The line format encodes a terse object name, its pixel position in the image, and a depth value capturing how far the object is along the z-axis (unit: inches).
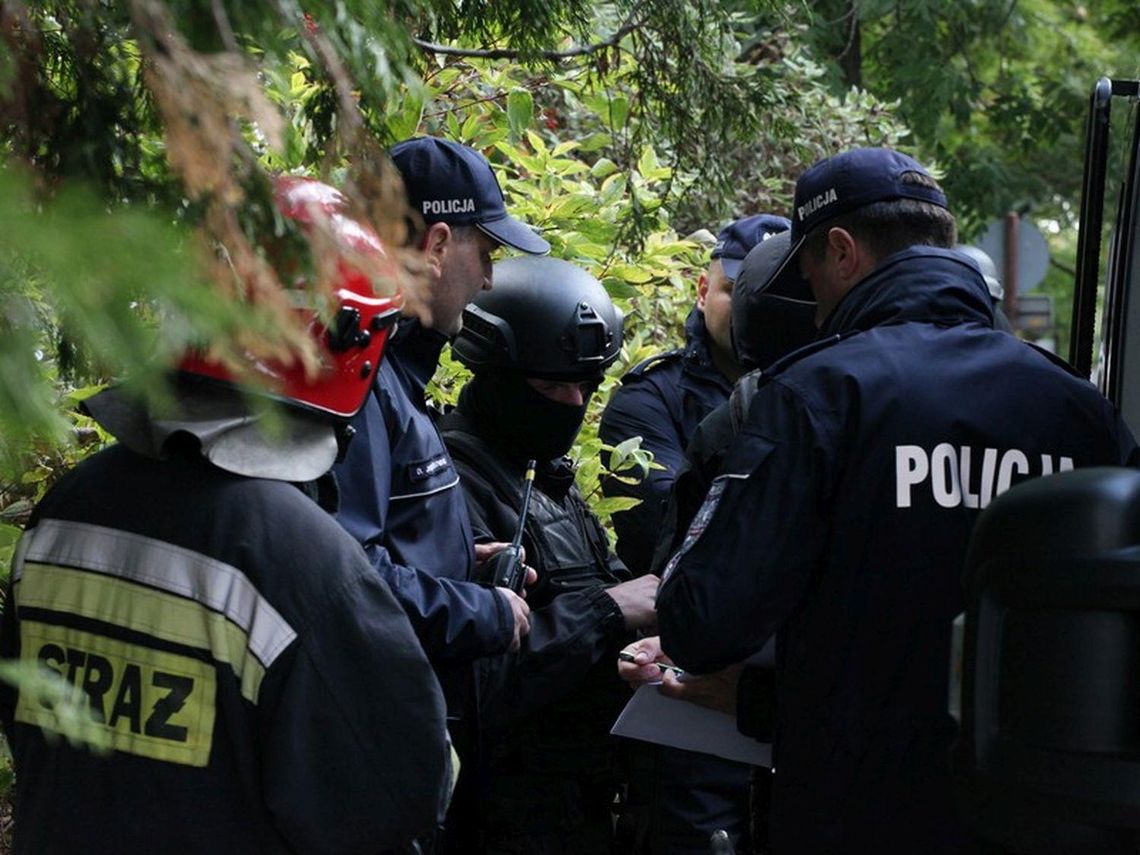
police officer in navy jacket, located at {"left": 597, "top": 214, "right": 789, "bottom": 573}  209.6
